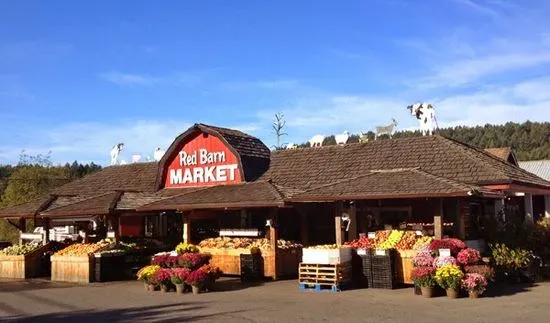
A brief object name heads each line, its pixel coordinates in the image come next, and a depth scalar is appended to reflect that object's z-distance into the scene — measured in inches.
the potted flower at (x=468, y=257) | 538.6
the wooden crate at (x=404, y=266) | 596.4
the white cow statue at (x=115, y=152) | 1298.0
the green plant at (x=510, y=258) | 608.4
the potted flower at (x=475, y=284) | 510.6
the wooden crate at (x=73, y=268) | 765.3
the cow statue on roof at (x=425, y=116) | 911.0
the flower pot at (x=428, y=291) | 529.0
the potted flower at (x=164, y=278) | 631.2
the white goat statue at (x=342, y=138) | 1001.5
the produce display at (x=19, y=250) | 863.1
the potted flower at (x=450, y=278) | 515.2
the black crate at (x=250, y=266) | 717.9
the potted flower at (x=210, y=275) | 631.8
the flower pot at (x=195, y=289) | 618.6
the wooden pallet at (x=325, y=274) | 596.1
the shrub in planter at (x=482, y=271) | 520.7
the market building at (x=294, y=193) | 652.7
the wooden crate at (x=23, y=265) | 846.1
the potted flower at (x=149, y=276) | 647.8
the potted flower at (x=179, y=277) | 618.8
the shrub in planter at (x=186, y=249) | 715.4
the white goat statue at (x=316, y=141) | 1090.1
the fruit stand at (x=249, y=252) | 725.3
